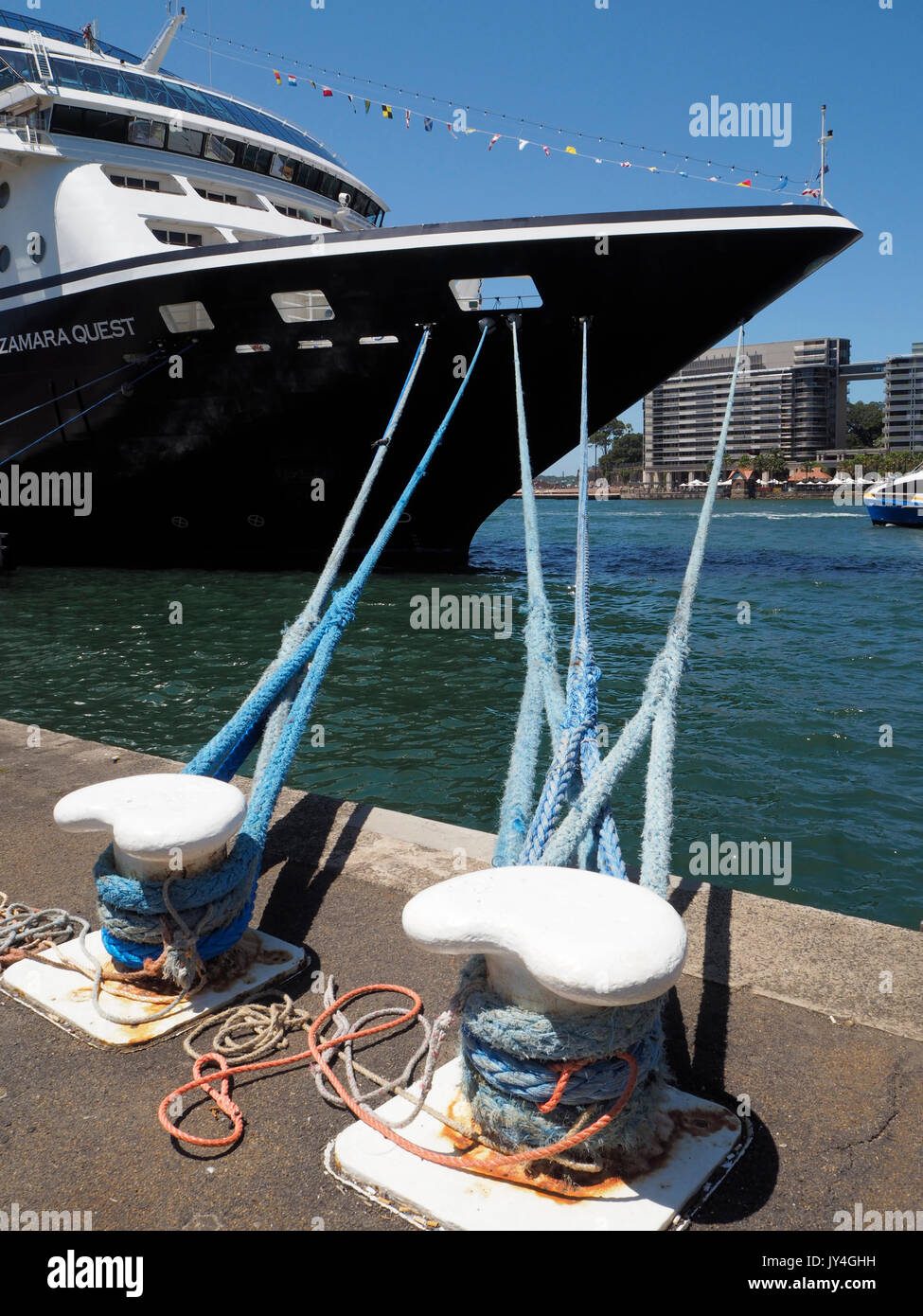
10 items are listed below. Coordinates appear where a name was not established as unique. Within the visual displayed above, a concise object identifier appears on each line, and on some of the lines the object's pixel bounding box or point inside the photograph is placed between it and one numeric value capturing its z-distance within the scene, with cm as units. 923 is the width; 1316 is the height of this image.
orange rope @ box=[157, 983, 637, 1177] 236
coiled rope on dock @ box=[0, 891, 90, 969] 375
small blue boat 4656
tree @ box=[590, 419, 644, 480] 17312
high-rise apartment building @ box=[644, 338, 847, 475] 14550
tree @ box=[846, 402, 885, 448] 16212
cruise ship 1380
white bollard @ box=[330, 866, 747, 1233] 219
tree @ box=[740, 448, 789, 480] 12838
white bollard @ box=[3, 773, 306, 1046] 316
